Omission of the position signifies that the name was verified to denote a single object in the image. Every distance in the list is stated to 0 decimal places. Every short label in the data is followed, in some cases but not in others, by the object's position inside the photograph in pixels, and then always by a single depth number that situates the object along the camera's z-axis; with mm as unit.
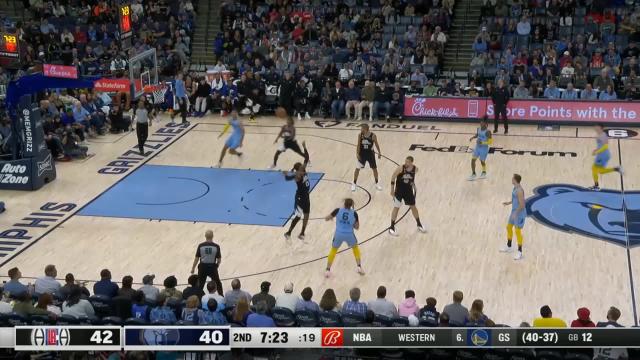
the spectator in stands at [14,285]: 15953
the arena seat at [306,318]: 14211
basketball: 30141
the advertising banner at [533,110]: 30266
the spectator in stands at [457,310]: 14773
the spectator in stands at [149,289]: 15680
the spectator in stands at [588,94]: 30625
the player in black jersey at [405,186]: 20109
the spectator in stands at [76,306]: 14703
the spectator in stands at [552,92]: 31016
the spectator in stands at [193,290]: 15586
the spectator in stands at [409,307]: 15312
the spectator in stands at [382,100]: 31562
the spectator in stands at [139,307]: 14648
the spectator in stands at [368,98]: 31469
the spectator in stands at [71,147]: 27094
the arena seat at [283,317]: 14211
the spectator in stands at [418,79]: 33031
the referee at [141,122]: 26859
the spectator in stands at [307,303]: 14906
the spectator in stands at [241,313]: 14117
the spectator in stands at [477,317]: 14138
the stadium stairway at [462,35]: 36406
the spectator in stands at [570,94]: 30688
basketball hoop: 32250
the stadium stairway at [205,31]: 39062
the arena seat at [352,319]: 14023
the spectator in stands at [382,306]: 15203
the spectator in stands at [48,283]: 16328
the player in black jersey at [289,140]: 24750
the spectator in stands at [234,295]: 15320
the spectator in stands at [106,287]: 15828
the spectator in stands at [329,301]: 14781
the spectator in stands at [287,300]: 15086
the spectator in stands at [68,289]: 15436
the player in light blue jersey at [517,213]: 18812
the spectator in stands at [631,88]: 31062
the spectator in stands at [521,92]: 31312
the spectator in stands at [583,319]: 13844
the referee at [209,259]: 17094
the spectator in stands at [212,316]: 14070
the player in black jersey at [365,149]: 23078
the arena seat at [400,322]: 13930
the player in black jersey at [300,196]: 19516
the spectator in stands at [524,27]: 35281
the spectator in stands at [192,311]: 14164
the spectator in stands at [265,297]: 15094
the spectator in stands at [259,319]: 13875
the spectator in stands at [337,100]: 31897
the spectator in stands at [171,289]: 15344
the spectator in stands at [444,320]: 13719
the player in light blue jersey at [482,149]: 23878
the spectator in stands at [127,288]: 15234
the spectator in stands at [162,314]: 14414
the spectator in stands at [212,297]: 15055
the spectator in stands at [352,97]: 31894
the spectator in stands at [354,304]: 14797
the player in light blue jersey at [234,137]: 25781
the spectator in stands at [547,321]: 14094
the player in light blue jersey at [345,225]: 17984
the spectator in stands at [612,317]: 13836
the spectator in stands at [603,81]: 30938
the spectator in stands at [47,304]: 14648
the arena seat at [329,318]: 14034
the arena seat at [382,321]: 13922
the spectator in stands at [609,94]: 30578
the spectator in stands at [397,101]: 31594
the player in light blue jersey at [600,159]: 23250
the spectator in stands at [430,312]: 14432
